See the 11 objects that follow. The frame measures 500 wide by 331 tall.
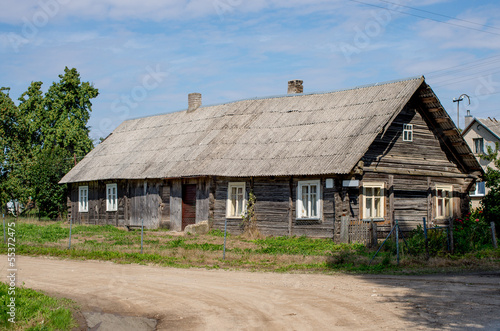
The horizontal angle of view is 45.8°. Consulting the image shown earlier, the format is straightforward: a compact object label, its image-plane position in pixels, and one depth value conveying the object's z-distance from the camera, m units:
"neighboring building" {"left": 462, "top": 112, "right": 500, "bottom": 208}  42.91
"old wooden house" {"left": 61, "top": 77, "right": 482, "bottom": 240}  22.42
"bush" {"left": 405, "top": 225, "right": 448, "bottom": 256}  17.00
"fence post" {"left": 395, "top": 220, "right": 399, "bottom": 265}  16.17
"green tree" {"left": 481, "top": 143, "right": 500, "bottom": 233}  24.22
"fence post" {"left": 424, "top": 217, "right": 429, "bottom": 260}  16.56
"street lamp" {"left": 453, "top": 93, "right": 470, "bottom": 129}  51.92
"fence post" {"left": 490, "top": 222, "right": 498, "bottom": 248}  18.95
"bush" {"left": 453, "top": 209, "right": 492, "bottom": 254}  17.52
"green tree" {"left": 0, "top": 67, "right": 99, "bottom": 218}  41.28
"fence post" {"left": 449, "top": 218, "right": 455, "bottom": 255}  17.16
